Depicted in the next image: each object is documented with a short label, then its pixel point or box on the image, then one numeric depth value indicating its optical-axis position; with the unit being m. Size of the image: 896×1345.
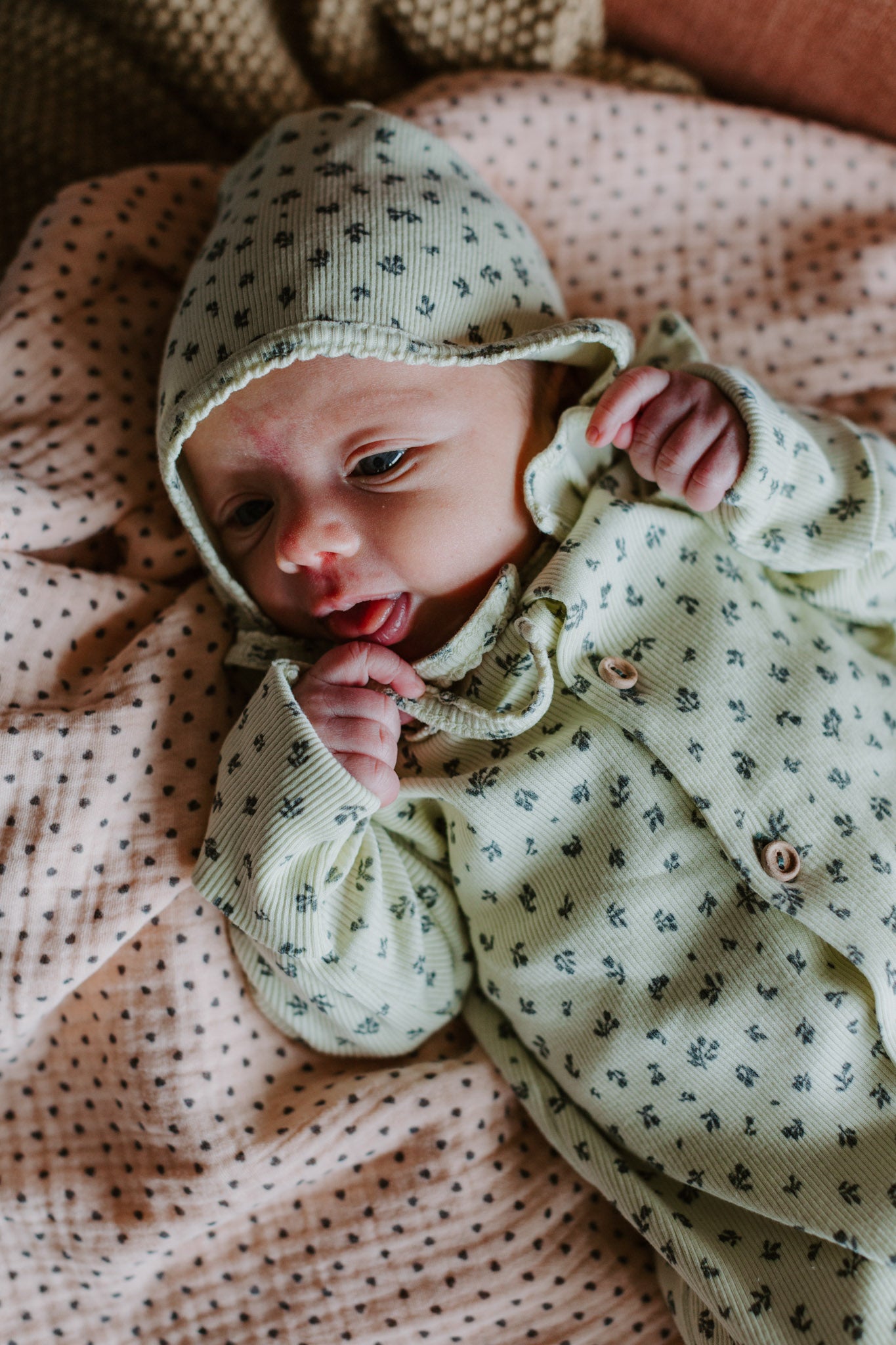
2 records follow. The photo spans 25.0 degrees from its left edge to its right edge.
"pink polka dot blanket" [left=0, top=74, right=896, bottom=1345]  0.60
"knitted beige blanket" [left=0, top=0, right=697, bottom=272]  0.68
